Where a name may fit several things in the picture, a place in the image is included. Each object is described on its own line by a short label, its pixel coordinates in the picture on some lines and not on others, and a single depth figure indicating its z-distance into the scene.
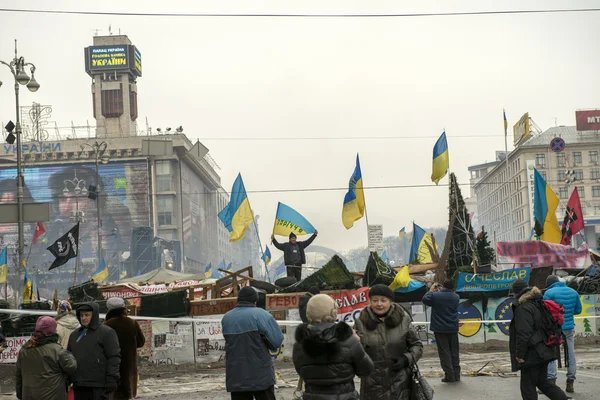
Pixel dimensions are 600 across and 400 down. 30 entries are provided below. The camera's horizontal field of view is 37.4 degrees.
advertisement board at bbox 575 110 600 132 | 124.69
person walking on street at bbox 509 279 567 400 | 8.91
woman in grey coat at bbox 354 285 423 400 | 6.73
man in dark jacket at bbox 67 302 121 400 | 8.17
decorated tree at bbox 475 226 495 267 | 22.67
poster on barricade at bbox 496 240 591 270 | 22.08
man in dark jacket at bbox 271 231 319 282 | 19.59
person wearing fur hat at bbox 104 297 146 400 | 9.28
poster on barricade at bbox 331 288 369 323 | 18.05
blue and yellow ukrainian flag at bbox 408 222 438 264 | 33.97
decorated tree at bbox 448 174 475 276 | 21.41
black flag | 25.73
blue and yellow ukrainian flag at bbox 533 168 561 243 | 25.36
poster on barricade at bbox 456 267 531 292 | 19.36
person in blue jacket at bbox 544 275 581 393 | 11.16
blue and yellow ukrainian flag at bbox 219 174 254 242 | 26.33
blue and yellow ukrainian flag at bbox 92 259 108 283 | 36.55
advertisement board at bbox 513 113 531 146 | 106.25
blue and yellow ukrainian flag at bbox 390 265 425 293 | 18.12
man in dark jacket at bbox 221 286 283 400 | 7.73
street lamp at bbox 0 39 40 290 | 23.92
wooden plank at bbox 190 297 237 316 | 17.58
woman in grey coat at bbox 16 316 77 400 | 7.88
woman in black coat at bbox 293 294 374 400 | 5.89
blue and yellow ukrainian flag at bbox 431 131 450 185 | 25.67
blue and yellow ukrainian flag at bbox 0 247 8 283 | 33.12
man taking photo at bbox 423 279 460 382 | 12.32
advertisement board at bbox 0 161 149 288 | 116.38
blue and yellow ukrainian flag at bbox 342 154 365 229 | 25.14
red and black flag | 26.23
